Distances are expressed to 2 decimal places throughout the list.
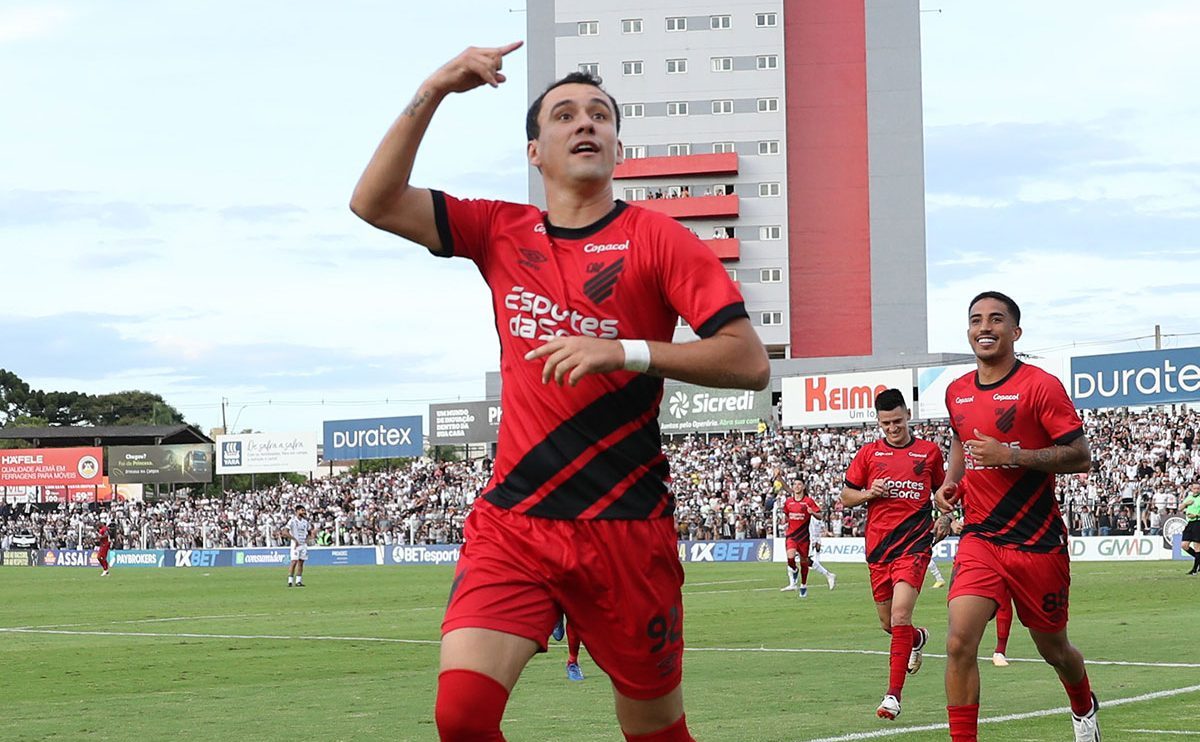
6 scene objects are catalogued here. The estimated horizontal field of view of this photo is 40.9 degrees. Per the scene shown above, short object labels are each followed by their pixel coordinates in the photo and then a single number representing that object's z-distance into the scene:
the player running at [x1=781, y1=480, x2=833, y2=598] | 29.92
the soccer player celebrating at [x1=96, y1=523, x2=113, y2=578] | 57.91
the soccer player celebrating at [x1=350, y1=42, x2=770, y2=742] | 5.24
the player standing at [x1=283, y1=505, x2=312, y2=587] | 41.88
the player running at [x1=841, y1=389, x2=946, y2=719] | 14.16
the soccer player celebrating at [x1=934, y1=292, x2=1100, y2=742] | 9.53
